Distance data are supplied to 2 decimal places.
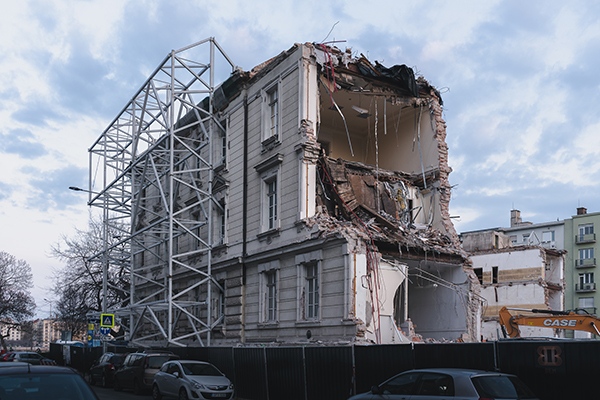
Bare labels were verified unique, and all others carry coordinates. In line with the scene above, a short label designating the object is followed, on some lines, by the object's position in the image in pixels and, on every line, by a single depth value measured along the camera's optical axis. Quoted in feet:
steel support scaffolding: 95.01
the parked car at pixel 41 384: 26.58
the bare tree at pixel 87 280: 162.09
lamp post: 112.98
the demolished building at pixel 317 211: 73.51
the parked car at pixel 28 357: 93.81
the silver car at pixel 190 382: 62.54
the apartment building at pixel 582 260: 225.97
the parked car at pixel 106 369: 88.99
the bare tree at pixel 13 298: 219.75
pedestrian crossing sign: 98.84
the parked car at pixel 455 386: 37.37
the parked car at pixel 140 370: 75.91
